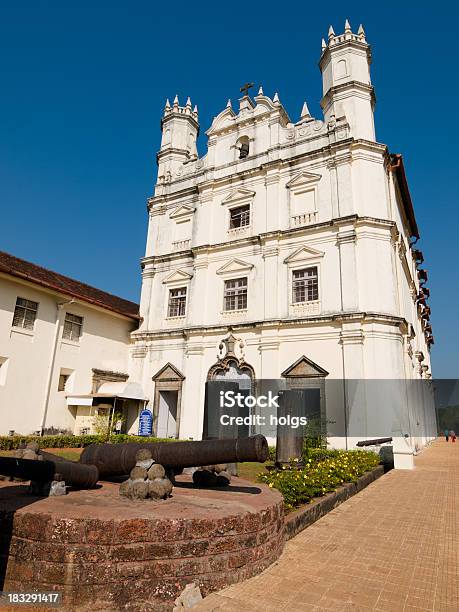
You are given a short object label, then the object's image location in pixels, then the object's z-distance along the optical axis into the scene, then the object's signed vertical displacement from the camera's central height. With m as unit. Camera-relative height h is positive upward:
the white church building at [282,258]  16.06 +7.70
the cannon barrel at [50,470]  4.55 -0.68
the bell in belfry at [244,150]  22.33 +15.20
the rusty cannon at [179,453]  4.84 -0.45
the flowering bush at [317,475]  6.83 -1.05
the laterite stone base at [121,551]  3.60 -1.27
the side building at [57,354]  15.84 +2.70
